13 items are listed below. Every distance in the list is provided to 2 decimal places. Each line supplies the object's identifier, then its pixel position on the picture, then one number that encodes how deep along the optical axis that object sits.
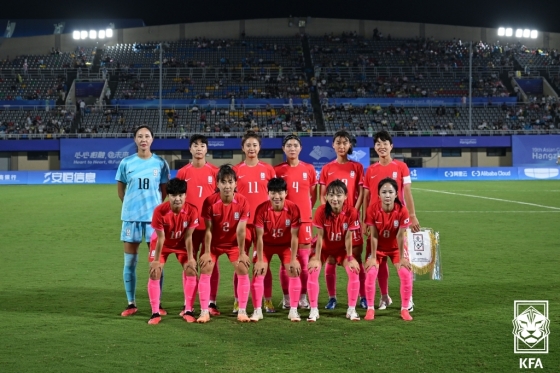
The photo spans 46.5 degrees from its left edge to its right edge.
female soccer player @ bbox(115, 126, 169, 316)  7.15
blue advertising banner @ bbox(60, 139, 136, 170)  41.66
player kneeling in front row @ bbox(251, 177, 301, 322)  6.76
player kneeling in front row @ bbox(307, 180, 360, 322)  6.78
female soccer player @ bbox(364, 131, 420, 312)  7.53
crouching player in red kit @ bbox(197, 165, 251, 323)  6.72
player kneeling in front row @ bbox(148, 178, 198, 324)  6.68
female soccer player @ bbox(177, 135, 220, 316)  7.24
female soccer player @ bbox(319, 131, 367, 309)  7.40
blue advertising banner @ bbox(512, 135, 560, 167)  42.38
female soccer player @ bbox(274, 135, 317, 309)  7.27
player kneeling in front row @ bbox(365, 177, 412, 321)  6.87
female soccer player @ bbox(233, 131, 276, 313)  7.41
